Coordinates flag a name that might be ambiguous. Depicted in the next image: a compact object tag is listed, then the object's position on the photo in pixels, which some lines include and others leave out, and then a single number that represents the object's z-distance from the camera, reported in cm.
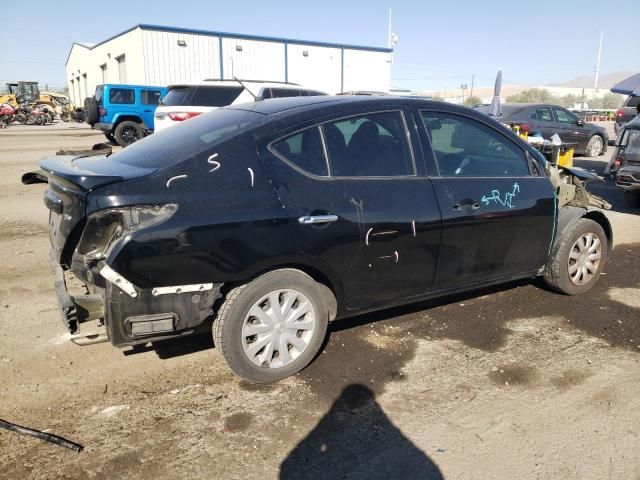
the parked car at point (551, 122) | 1390
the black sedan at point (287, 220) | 276
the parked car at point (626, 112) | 1681
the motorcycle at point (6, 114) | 3253
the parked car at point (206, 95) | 1191
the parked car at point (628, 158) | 808
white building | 2900
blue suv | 1803
